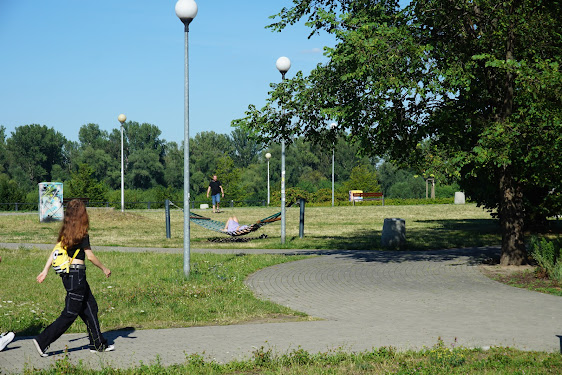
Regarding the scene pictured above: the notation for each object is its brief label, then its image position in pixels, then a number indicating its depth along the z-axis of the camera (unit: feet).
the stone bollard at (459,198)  168.96
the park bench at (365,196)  176.24
